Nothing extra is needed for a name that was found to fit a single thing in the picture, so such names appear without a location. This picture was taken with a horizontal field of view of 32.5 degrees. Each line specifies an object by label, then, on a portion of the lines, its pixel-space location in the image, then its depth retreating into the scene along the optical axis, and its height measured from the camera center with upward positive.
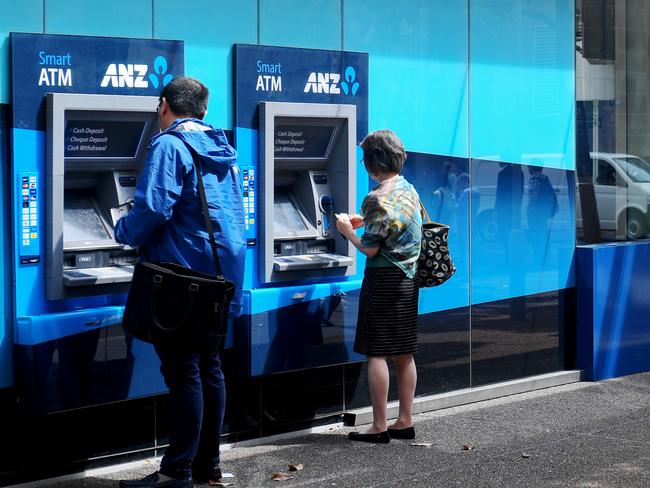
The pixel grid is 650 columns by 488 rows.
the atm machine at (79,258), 4.88 +0.00
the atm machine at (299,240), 5.77 +0.09
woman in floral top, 5.69 -0.04
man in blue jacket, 4.66 +0.16
